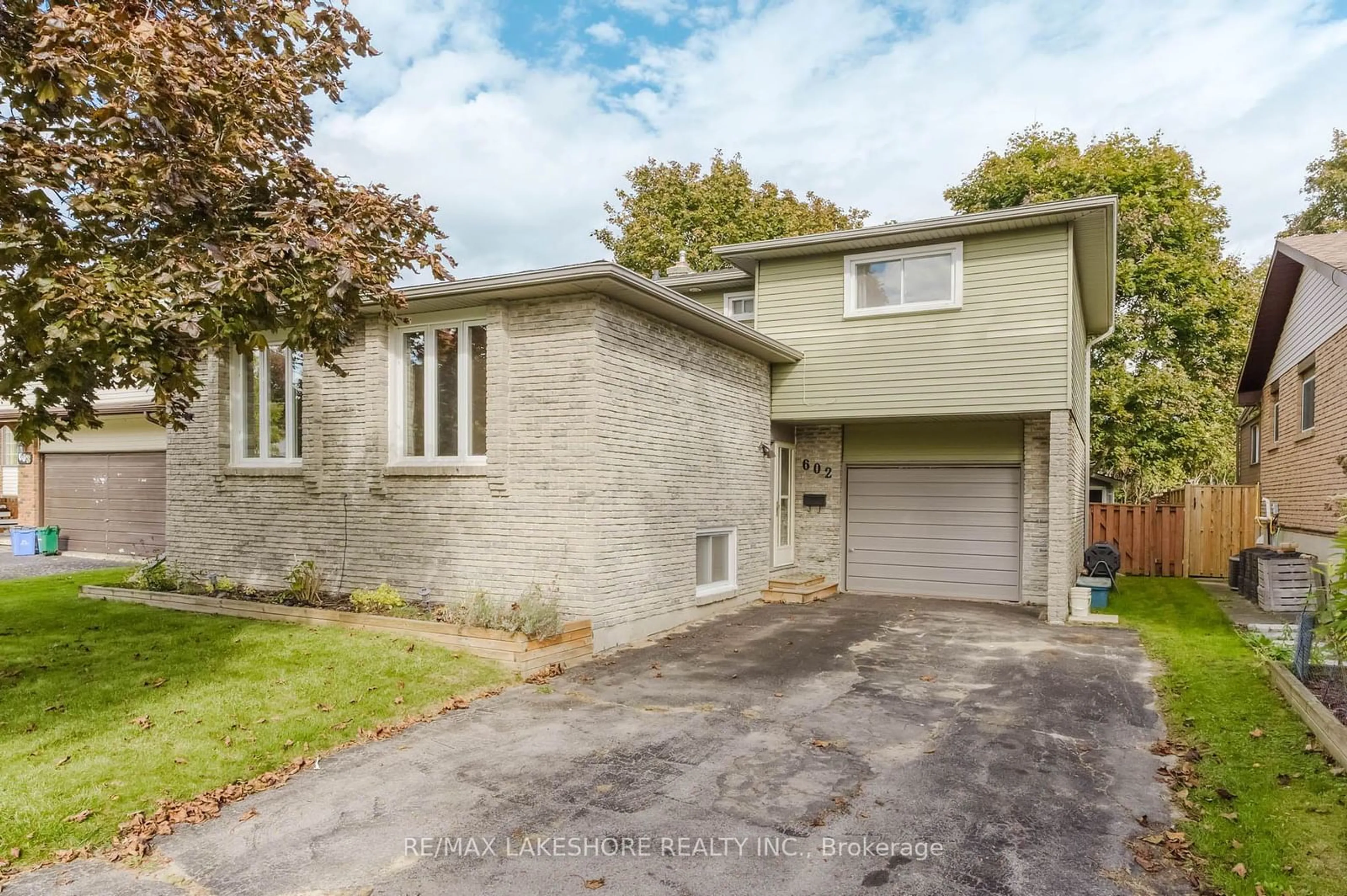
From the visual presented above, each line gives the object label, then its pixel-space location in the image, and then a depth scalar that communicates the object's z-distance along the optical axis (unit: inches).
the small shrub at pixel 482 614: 311.9
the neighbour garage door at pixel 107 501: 607.8
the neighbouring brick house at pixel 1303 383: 419.5
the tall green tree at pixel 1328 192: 1064.8
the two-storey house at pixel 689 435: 336.2
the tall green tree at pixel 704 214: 1095.0
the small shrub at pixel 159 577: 412.8
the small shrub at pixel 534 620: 302.4
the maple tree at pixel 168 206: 191.5
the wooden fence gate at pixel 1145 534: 630.5
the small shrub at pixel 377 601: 346.9
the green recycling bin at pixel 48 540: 642.8
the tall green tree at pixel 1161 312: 789.2
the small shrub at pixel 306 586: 366.6
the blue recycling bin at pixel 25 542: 639.1
